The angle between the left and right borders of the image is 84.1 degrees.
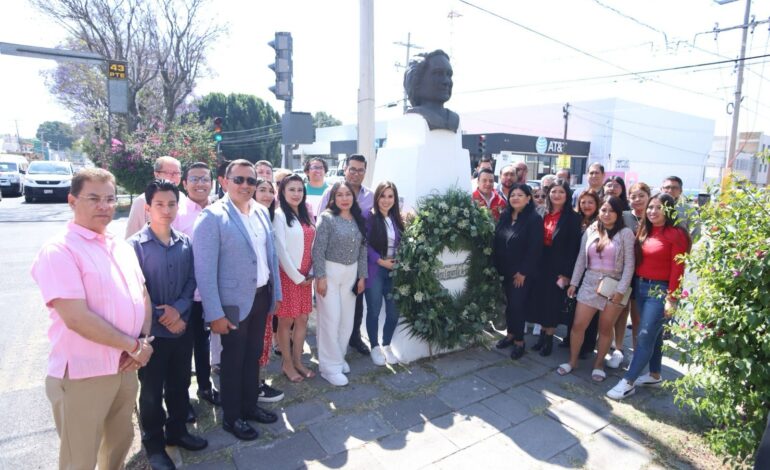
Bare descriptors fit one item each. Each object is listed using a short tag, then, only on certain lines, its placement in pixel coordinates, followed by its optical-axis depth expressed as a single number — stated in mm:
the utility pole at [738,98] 15352
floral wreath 4137
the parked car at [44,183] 16453
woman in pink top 3758
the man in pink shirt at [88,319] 1909
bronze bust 4871
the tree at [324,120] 74644
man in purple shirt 4492
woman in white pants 3730
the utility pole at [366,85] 6414
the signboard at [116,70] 11719
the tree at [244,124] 36500
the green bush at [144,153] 13953
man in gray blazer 2693
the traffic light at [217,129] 11352
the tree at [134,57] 16953
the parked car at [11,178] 18922
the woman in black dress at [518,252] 4195
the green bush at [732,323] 2307
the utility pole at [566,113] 28233
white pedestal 4422
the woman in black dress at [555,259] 4270
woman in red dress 3596
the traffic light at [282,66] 7215
